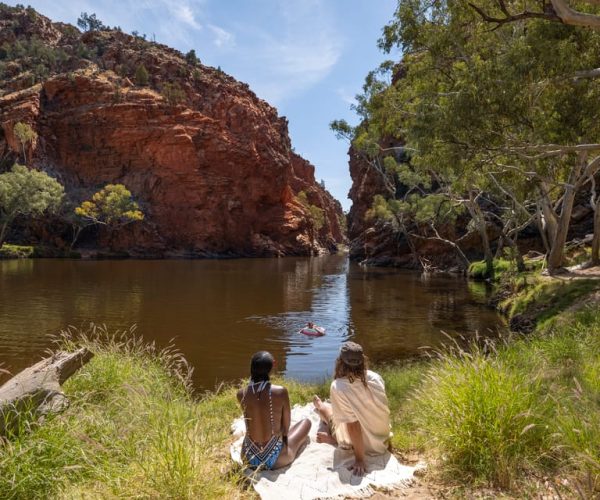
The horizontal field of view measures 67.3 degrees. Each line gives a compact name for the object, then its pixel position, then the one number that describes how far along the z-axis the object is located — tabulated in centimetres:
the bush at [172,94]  6369
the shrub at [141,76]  6612
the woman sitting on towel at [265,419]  426
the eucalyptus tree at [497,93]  1027
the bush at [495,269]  2663
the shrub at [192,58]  7675
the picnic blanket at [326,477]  387
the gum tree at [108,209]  5484
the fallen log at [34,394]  404
